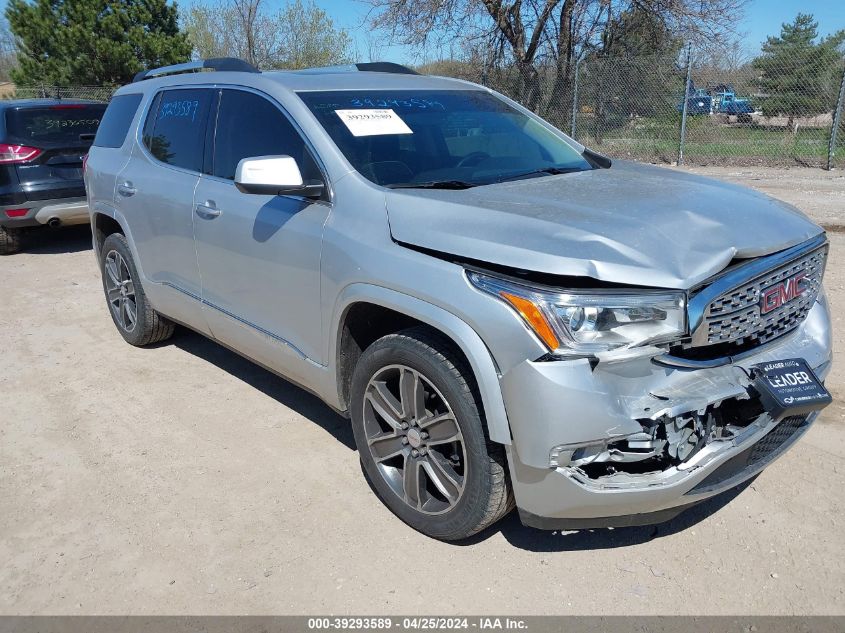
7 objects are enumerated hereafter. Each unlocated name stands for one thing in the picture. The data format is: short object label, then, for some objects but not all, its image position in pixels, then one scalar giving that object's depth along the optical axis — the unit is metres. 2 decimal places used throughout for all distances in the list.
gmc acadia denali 2.36
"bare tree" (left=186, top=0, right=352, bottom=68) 26.39
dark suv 7.95
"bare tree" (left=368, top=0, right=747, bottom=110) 16.78
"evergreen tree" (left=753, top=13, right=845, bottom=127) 13.51
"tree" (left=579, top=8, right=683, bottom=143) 15.14
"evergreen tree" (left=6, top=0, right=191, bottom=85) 21.95
